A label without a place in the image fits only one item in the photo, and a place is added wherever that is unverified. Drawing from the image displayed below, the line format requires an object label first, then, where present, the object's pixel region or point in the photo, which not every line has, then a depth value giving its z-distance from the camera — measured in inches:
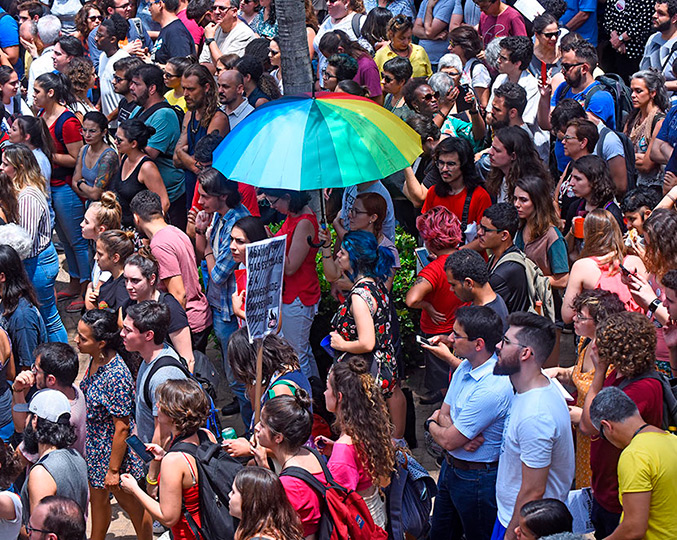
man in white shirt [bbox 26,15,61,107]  941.2
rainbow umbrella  522.3
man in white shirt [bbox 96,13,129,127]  903.7
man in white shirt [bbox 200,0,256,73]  920.9
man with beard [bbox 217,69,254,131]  741.9
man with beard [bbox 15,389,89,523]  416.2
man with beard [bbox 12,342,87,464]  464.1
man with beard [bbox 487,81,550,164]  671.1
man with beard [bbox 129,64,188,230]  738.8
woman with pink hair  530.6
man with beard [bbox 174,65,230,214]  738.8
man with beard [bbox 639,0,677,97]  752.3
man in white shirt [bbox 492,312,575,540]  368.2
